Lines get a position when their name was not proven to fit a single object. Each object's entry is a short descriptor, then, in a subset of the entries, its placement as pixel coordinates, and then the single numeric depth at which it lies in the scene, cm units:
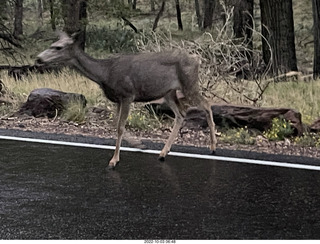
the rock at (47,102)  1280
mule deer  833
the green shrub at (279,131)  1022
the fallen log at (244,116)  1058
